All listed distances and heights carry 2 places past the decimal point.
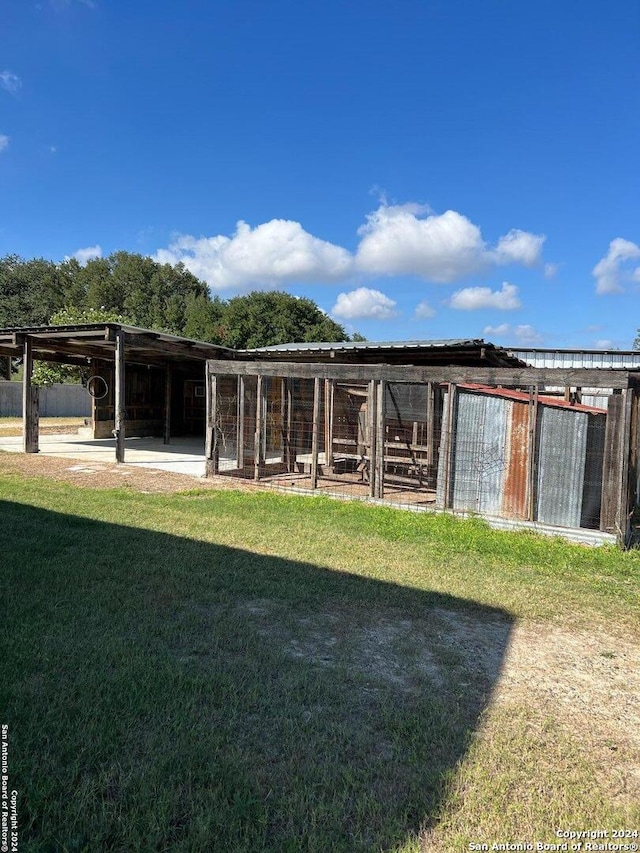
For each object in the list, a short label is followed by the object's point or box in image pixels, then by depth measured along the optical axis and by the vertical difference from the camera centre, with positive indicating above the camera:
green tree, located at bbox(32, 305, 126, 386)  23.17 +2.97
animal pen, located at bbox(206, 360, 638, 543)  6.05 -0.53
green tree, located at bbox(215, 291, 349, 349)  37.72 +5.41
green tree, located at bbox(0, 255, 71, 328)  37.16 +7.06
